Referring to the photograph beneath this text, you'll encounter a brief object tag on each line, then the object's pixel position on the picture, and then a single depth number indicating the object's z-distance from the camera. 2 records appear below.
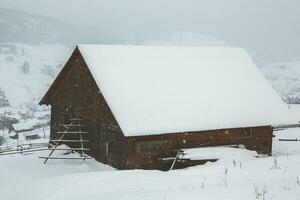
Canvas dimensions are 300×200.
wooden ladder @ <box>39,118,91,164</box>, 21.47
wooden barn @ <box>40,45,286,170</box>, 19.73
